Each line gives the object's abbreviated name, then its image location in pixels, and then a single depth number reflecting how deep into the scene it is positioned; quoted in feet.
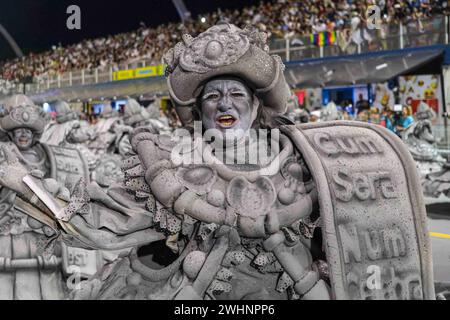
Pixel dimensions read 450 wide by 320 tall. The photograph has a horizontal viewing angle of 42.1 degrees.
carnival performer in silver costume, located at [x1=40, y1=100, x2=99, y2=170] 25.81
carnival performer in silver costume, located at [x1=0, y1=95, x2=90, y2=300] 11.92
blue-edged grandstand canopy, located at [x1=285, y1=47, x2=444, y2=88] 44.60
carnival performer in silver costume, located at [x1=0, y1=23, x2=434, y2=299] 6.77
